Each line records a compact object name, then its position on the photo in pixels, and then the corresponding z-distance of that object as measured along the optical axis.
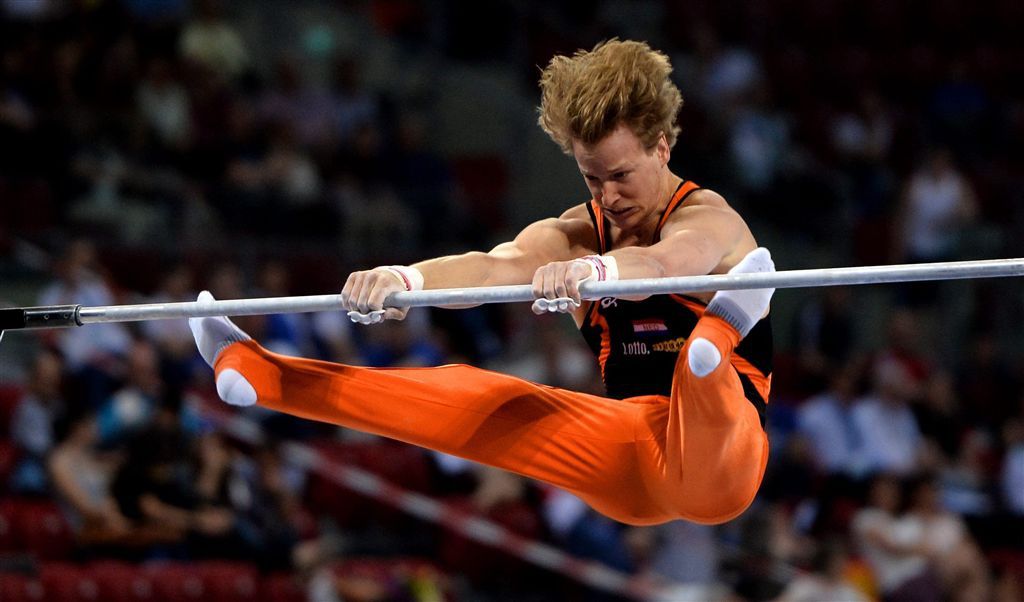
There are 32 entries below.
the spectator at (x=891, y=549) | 17.62
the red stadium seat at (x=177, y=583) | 14.78
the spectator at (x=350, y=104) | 22.61
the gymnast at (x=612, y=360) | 8.52
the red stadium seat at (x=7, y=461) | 15.59
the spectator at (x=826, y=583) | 16.39
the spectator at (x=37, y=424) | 15.52
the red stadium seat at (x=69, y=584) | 14.36
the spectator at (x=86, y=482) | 15.12
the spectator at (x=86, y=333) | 16.48
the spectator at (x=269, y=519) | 15.77
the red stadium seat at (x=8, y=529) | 14.98
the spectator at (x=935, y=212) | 22.50
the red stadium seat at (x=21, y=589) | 14.07
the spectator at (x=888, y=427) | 19.72
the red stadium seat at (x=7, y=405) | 16.67
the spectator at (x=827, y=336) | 20.98
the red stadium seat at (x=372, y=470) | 17.48
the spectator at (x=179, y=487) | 15.22
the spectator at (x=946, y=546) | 17.97
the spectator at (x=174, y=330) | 17.42
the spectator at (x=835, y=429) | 19.62
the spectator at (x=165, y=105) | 20.45
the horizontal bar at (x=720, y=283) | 8.02
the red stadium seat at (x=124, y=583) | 14.61
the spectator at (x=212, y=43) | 21.94
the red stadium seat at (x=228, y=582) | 14.98
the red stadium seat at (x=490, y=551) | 17.30
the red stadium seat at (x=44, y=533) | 15.04
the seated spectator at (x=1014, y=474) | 19.28
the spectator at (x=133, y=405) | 15.70
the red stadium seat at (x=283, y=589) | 15.36
